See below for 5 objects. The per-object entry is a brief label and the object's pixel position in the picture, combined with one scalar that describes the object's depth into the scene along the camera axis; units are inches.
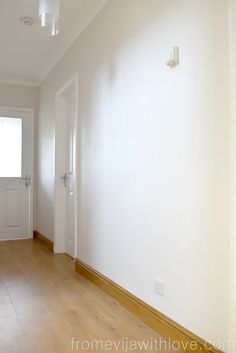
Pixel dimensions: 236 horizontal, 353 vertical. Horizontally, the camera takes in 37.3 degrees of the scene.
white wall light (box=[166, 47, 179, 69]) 80.8
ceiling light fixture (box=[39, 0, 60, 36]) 100.1
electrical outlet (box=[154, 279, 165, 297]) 85.2
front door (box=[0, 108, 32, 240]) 220.2
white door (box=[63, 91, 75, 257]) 168.3
